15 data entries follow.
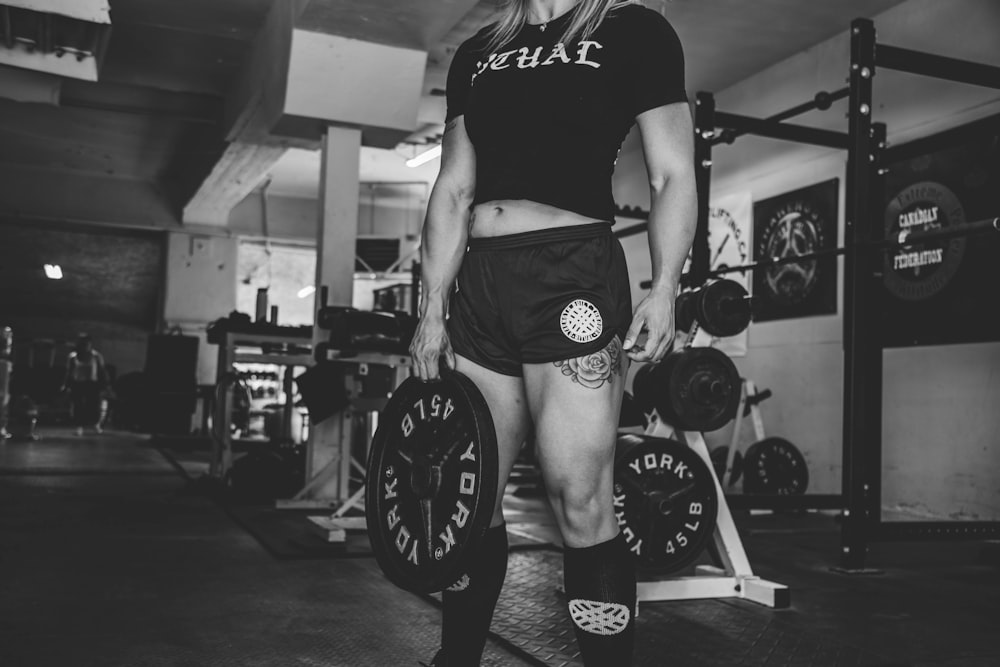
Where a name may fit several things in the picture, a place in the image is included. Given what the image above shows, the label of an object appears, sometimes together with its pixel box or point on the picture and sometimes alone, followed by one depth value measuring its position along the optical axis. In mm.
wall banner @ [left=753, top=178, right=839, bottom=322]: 5453
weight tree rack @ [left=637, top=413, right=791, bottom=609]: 2650
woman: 1247
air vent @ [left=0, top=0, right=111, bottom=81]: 5629
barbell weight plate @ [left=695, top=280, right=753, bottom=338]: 2842
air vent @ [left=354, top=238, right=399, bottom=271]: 11484
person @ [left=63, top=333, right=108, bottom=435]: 9820
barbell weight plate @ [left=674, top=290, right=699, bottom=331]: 2883
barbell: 2833
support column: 4758
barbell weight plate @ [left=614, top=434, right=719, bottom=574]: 2518
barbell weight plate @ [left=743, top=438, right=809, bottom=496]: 5035
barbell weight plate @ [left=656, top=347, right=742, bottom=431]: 2678
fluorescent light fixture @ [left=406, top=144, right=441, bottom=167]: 8719
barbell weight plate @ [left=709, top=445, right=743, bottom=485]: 5215
